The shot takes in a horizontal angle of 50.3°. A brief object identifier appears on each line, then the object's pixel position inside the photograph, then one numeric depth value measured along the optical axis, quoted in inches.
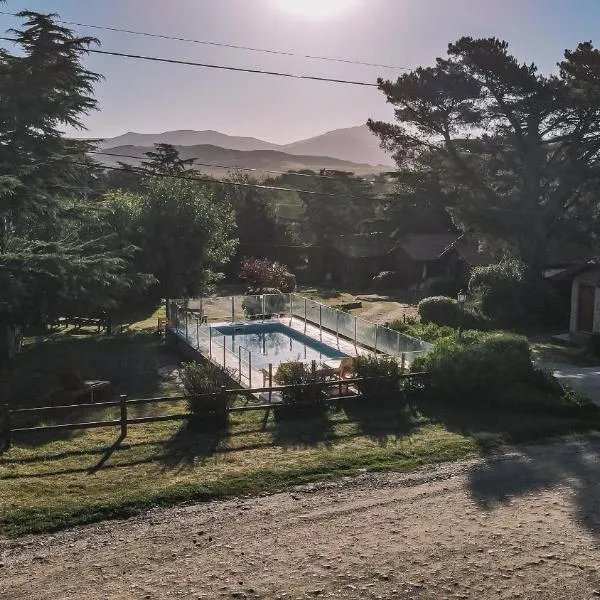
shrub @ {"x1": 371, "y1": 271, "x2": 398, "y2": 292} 1828.2
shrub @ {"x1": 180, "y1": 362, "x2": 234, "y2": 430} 551.5
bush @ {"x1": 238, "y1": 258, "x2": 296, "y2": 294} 1534.2
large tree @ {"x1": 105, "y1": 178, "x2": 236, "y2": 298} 1379.2
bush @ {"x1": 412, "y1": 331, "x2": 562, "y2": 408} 629.9
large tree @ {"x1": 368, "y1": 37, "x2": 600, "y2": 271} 1192.2
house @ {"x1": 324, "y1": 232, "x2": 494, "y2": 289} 1760.6
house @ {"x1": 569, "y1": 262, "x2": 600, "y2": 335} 1010.7
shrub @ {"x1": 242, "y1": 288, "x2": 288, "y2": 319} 1117.7
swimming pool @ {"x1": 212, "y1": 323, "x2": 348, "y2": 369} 899.4
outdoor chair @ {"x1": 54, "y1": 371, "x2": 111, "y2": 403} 658.2
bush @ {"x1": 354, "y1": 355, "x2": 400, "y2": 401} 630.5
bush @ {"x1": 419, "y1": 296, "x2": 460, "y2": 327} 1121.4
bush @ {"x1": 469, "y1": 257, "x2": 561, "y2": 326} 1156.5
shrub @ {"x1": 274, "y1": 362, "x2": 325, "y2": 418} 592.7
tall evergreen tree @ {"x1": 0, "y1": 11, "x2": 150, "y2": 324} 708.7
